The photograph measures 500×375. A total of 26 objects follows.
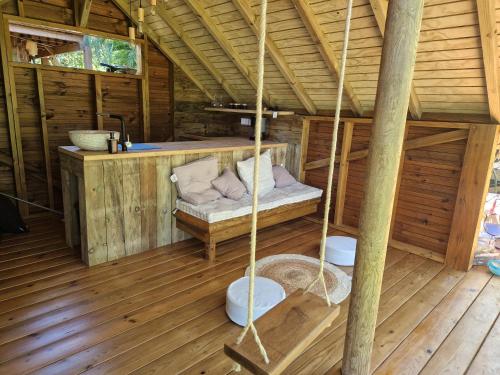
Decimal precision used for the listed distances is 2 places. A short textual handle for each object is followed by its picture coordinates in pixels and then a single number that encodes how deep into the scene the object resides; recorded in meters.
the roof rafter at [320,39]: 2.70
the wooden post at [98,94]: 4.20
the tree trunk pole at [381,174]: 1.43
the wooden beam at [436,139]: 3.09
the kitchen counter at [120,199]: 2.86
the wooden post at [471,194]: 2.92
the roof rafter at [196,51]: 3.84
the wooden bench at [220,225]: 3.10
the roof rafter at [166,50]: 4.17
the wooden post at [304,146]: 4.39
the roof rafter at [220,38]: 3.34
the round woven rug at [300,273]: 2.70
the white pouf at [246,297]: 2.18
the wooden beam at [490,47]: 2.08
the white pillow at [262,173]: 3.81
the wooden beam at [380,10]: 2.36
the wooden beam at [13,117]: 3.54
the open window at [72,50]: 3.73
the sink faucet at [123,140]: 3.03
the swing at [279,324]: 1.19
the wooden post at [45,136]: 3.82
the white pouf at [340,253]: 3.12
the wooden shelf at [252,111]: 4.24
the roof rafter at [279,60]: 3.01
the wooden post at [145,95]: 4.50
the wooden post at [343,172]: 3.95
